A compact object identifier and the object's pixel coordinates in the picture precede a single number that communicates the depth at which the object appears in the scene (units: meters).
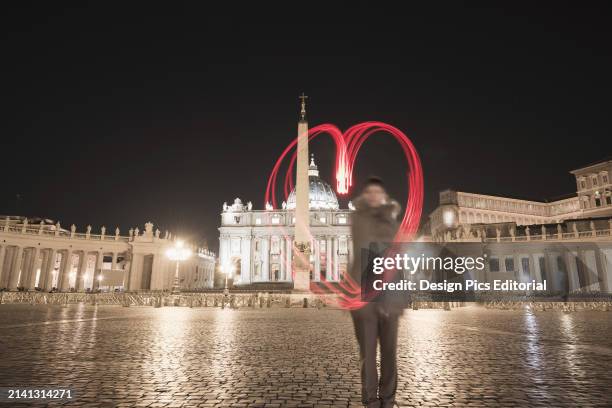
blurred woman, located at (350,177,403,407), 4.51
